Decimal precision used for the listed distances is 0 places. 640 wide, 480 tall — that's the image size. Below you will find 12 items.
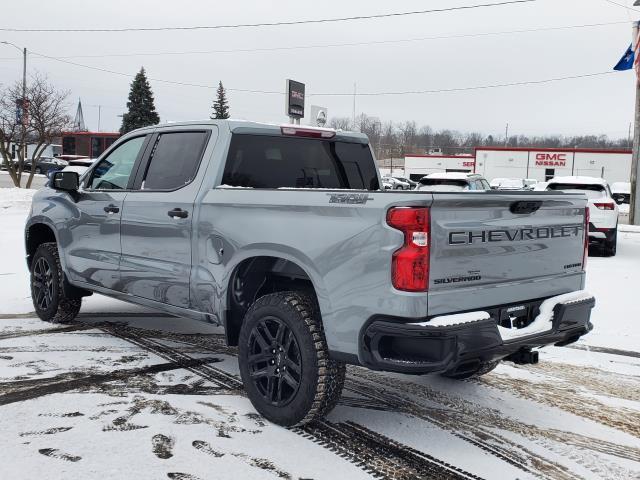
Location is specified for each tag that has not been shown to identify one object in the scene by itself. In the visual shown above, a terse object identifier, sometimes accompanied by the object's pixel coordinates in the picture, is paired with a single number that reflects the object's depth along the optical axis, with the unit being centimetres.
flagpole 2122
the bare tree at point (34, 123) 2634
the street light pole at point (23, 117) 2638
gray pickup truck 334
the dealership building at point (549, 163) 6788
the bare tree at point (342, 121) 10775
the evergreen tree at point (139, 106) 5834
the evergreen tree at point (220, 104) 6869
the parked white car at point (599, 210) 1373
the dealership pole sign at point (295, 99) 2055
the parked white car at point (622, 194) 4122
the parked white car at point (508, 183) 4754
